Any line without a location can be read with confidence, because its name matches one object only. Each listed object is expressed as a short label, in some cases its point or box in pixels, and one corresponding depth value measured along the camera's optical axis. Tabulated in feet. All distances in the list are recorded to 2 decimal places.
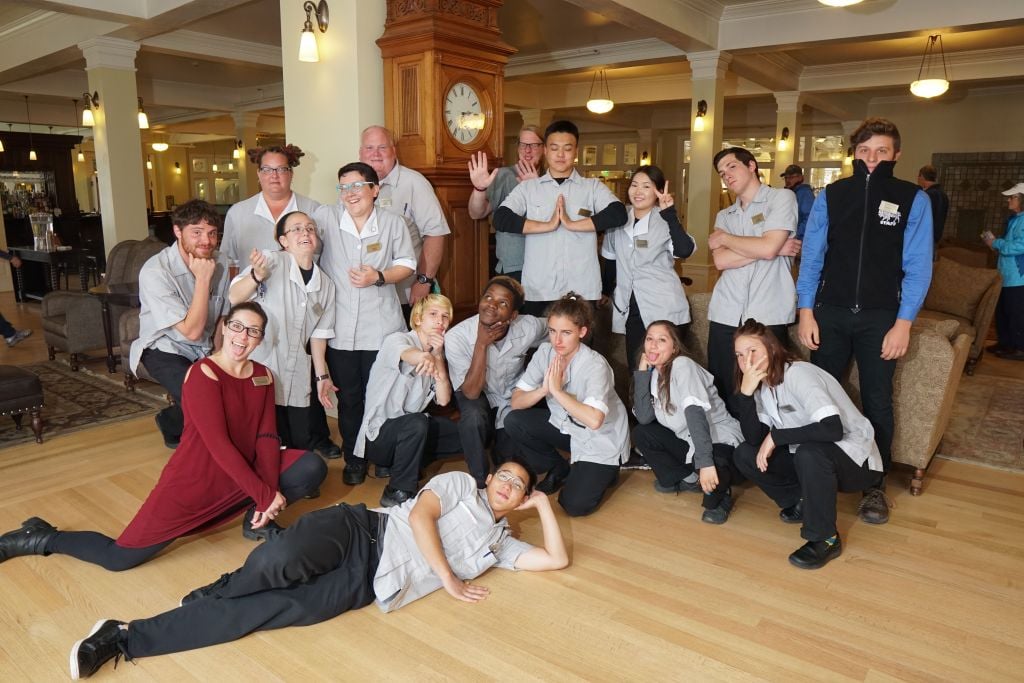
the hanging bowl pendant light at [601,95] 33.35
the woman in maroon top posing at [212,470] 8.30
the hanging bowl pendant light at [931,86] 26.99
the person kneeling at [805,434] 8.98
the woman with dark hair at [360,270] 11.23
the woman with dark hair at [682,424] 9.92
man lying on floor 6.96
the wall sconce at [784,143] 35.14
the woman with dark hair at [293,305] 10.59
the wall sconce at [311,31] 12.80
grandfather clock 12.60
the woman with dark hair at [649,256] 11.31
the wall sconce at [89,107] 23.61
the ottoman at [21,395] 12.59
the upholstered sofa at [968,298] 18.40
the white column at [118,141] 23.20
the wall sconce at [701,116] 26.94
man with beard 10.82
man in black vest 9.67
